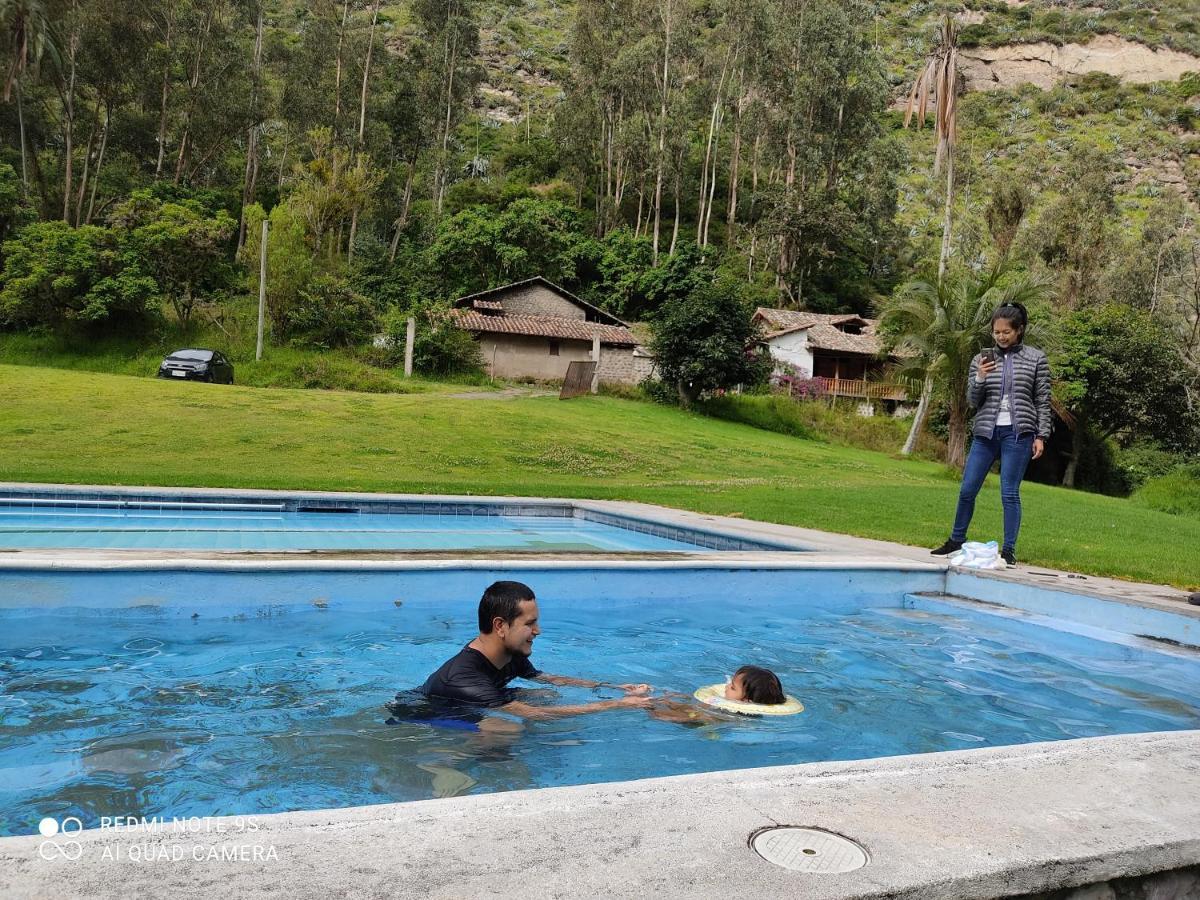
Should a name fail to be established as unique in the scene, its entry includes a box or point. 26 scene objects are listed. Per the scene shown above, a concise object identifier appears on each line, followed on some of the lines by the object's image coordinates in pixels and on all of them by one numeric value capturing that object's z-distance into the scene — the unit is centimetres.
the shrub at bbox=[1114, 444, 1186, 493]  3300
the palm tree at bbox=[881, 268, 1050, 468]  2444
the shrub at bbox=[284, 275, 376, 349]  3547
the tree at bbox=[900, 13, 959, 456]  2652
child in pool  413
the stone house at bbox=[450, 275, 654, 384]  3819
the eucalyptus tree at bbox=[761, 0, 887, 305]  4822
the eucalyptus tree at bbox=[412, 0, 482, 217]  4866
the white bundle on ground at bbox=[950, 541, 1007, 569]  711
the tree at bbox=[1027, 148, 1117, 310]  4259
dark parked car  2684
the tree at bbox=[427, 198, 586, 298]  4434
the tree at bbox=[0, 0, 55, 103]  2806
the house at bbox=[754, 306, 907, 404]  4216
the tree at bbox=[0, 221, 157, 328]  3356
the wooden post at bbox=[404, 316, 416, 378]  3356
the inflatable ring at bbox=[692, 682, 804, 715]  416
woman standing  724
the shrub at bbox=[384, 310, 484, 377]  3475
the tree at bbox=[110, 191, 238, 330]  3566
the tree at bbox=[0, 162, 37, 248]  3625
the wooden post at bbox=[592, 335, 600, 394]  3688
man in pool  378
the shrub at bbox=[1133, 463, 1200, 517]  2094
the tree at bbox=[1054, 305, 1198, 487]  3344
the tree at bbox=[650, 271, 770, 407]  3278
